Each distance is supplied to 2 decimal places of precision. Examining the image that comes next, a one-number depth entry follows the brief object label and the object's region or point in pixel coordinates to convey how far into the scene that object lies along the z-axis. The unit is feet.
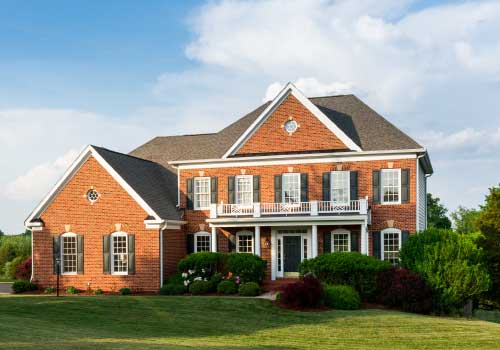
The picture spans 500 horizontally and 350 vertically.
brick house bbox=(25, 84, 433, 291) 103.24
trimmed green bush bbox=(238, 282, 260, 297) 94.31
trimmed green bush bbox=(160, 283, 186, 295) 100.27
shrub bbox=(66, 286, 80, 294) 105.91
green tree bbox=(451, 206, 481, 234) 240.73
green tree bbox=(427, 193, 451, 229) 207.47
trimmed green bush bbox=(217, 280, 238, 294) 96.58
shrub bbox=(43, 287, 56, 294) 106.52
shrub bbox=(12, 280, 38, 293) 106.73
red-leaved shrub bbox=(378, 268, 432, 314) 86.17
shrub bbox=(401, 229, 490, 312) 88.48
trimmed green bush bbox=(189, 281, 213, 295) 98.02
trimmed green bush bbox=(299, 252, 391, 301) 90.12
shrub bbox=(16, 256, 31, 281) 119.85
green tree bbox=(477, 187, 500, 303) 122.72
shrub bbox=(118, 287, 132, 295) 103.45
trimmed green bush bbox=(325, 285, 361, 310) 84.17
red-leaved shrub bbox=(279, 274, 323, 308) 82.48
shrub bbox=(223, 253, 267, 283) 99.76
